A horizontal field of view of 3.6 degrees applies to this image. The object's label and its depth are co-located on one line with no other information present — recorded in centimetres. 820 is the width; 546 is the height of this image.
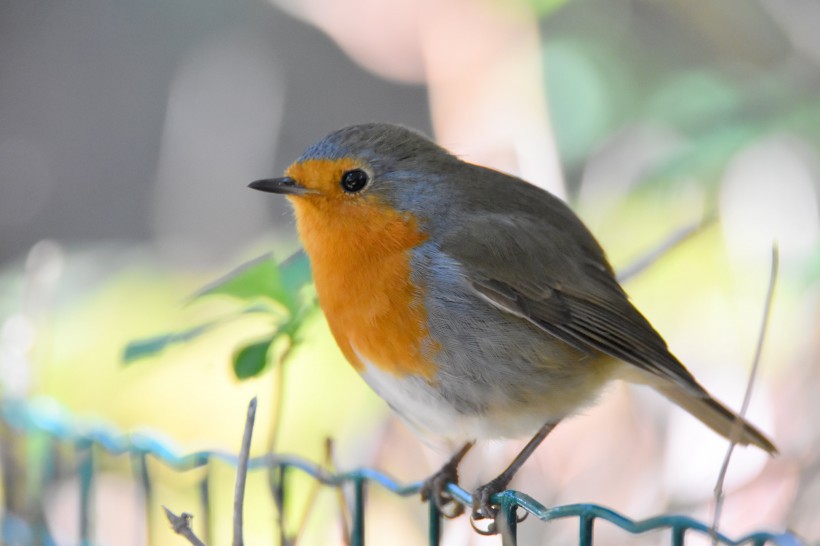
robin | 295
